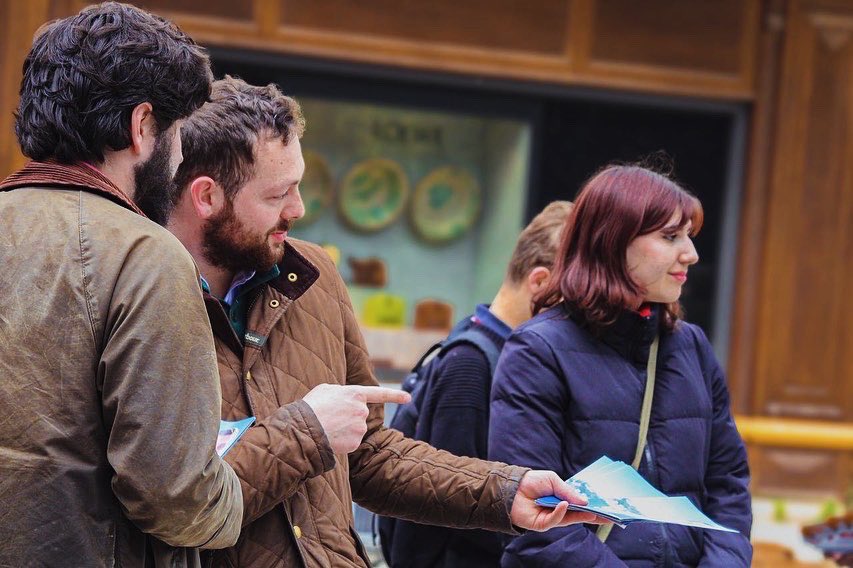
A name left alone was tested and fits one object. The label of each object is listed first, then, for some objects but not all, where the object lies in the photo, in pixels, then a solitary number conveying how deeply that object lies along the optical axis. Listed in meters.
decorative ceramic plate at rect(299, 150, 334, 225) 15.22
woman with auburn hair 5.57
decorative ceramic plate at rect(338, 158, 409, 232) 15.40
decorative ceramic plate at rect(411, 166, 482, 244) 15.66
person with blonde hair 6.32
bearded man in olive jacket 3.52
